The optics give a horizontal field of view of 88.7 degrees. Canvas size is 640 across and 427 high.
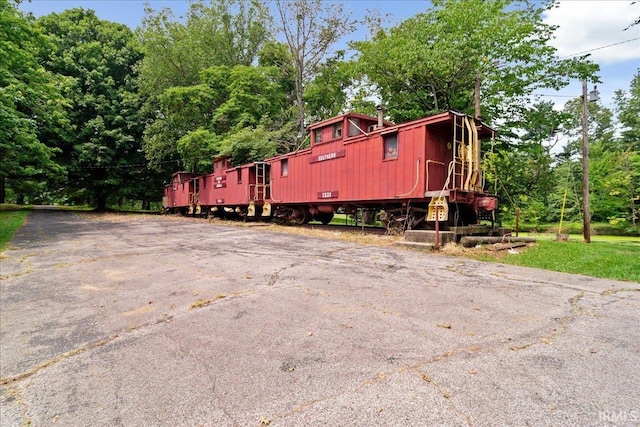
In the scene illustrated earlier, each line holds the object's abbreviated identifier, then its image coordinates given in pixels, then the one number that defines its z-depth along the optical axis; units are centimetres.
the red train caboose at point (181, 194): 2540
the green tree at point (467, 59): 1471
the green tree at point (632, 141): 2531
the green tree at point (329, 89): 2475
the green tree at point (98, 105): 2786
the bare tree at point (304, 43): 2228
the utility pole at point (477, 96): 1362
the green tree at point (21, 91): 1073
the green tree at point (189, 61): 2516
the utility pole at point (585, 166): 1298
